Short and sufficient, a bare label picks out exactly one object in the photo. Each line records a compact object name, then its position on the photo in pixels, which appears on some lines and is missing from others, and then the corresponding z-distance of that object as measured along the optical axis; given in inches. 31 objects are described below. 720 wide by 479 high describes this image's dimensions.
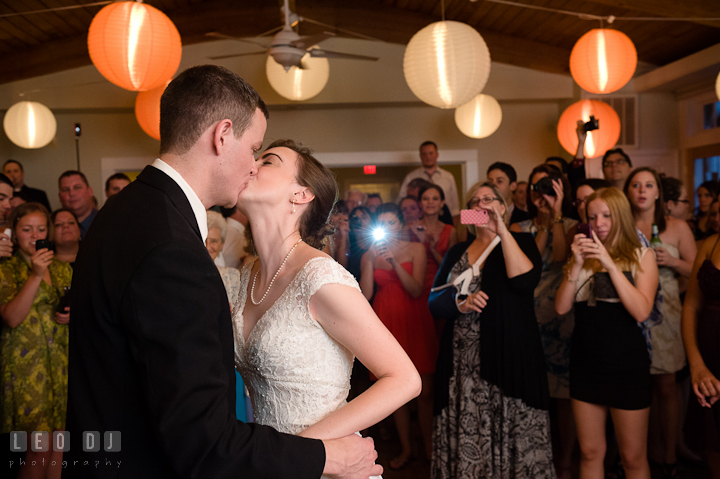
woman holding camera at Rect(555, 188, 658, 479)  81.8
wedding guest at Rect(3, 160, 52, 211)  173.9
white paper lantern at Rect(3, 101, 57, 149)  183.5
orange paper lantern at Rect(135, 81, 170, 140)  167.3
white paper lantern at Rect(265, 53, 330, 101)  178.1
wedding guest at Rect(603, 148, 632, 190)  140.4
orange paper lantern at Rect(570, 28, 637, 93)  145.7
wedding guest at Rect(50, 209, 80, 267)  106.3
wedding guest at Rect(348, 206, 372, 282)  124.5
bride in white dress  41.9
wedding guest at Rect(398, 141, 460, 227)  192.9
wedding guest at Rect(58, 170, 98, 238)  130.6
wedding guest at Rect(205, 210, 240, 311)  102.0
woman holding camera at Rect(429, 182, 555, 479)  88.2
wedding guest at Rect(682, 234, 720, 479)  76.8
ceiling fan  130.1
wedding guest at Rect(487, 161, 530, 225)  141.3
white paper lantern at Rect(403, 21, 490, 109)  131.8
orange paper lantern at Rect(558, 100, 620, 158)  173.2
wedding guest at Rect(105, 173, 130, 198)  138.9
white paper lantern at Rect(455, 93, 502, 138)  195.2
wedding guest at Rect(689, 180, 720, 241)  142.8
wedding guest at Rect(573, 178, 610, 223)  113.0
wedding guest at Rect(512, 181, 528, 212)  152.3
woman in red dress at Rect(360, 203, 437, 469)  113.3
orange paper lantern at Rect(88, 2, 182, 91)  120.0
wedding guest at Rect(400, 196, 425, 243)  129.5
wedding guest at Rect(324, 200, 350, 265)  126.5
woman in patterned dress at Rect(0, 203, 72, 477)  92.4
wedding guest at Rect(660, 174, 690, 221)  124.6
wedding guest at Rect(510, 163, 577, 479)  106.8
